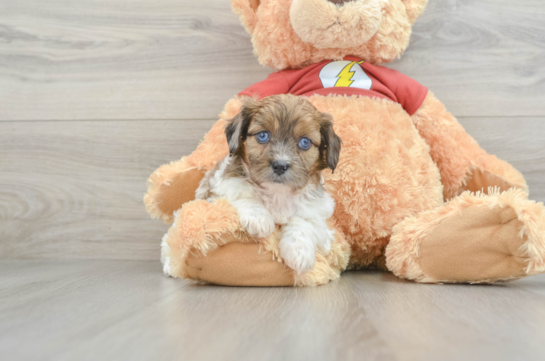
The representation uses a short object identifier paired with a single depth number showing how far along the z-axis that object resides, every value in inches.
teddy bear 29.1
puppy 29.1
